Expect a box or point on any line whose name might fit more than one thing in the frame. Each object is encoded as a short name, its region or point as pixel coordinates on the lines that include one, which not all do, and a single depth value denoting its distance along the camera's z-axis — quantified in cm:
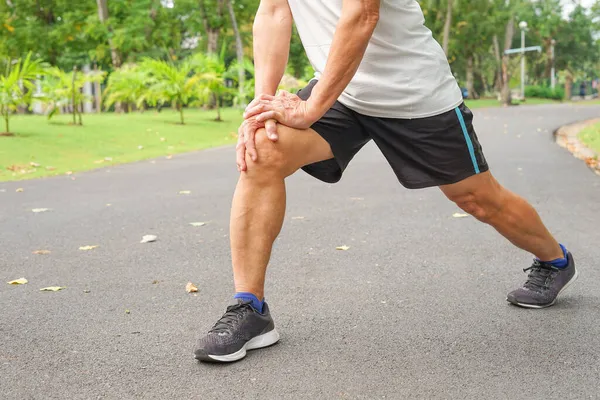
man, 291
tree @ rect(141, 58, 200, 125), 1980
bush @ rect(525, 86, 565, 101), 5728
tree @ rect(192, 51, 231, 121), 2031
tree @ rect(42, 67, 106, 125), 1706
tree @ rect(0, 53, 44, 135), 1384
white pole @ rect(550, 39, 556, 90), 6150
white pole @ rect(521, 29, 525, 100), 5295
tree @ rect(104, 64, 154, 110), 2067
